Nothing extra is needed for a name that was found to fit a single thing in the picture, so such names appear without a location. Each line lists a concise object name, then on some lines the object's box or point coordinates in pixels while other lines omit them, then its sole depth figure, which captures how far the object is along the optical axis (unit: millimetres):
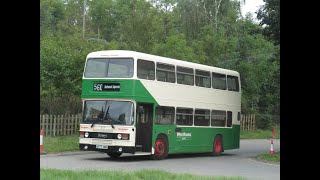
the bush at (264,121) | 46125
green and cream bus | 18953
